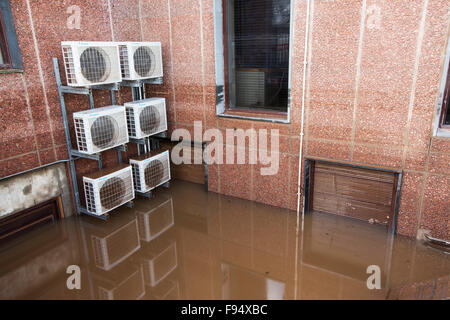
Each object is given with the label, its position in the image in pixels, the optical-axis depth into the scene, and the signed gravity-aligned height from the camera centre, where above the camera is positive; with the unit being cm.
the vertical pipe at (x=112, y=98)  467 -35
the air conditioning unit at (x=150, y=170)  464 -139
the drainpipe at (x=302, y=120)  372 -62
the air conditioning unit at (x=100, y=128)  386 -65
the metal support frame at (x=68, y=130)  391 -68
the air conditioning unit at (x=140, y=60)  425 +17
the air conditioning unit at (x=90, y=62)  365 +14
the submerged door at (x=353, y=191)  384 -150
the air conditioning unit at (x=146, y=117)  443 -61
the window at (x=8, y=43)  344 +35
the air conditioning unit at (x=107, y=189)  409 -146
